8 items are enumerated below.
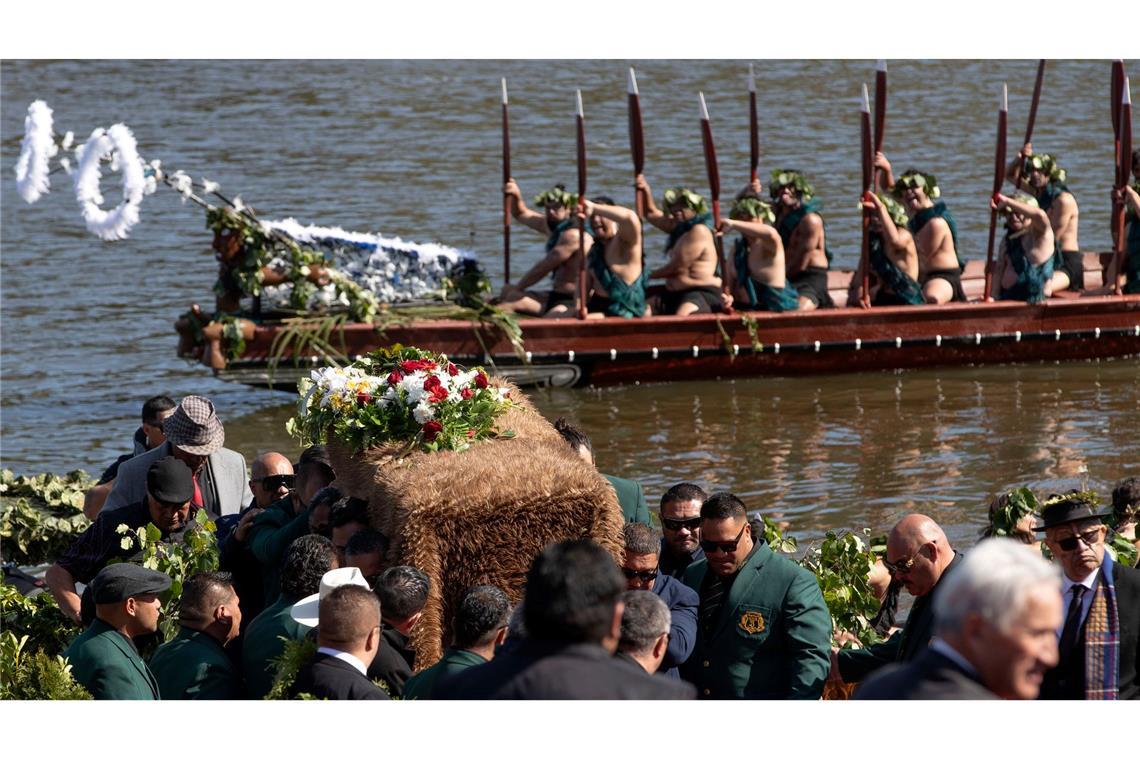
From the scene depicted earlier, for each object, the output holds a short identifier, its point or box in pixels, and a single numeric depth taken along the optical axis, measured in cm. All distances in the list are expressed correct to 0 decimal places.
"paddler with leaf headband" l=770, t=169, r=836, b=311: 3259
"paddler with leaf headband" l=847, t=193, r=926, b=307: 3178
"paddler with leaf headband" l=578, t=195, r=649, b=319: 3155
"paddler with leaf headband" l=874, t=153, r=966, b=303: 3275
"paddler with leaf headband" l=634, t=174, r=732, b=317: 3222
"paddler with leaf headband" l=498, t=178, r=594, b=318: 3222
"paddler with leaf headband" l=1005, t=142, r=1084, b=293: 3409
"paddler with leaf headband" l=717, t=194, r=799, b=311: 3170
